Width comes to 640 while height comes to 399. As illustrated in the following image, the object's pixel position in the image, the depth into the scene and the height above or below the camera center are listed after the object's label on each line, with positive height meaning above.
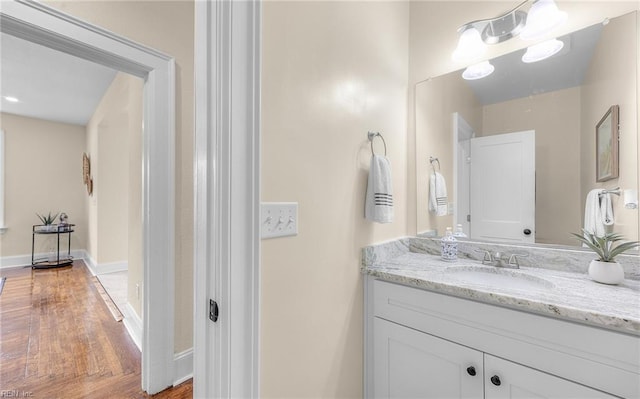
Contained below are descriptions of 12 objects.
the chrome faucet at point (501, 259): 1.30 -0.29
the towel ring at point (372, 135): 1.28 +0.31
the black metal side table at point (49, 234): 4.19 -0.64
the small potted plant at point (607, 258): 1.01 -0.23
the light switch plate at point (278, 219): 0.81 -0.06
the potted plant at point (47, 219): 4.44 -0.33
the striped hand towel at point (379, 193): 1.17 +0.03
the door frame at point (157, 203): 1.57 -0.02
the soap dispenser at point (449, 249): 1.43 -0.26
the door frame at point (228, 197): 0.73 +0.01
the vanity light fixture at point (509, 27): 1.22 +0.85
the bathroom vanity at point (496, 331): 0.76 -0.44
